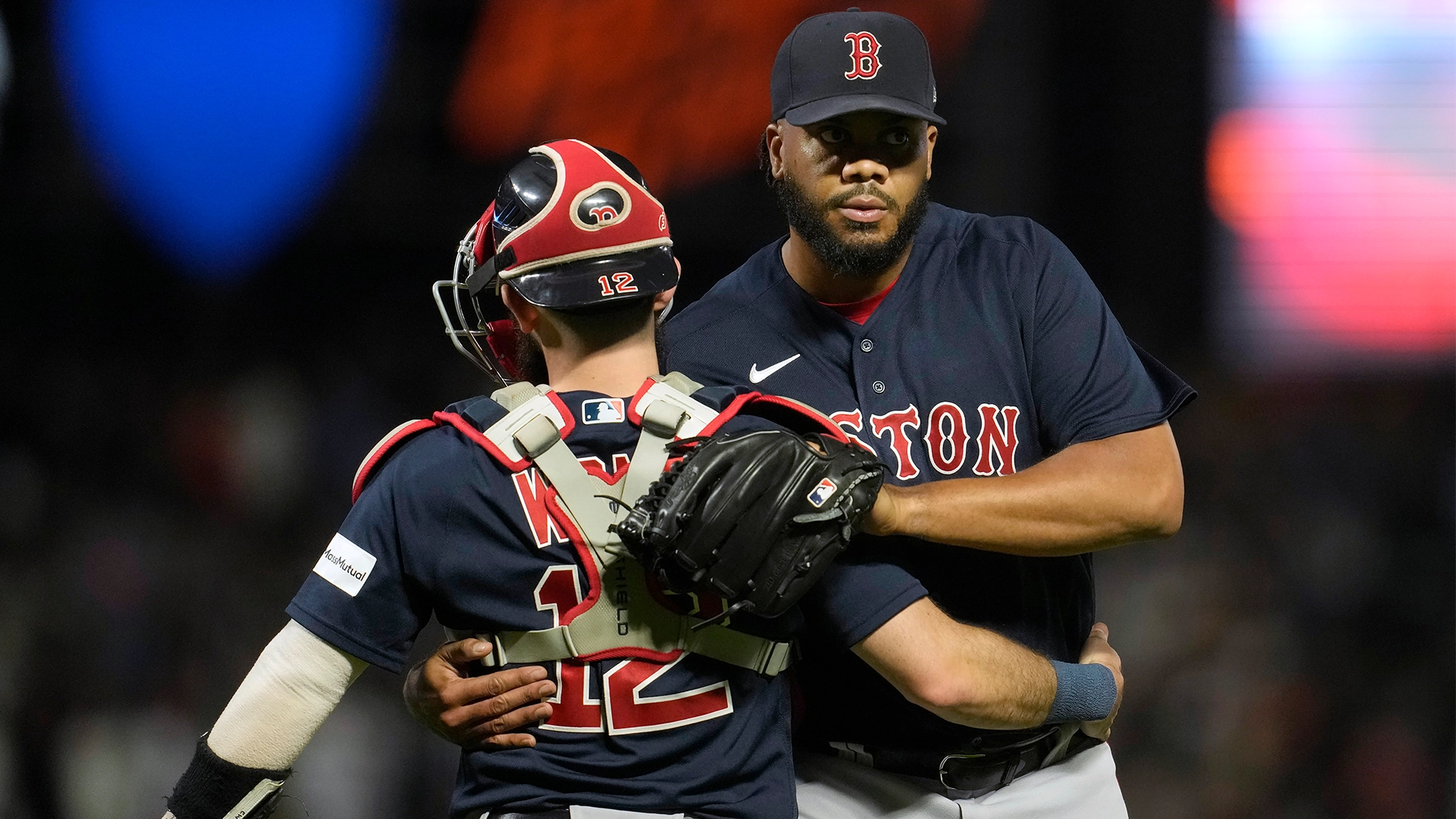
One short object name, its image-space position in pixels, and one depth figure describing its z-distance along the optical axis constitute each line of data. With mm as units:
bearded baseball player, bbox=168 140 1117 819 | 15039
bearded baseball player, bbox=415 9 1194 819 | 15393
